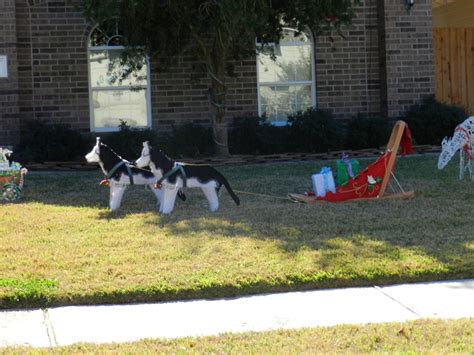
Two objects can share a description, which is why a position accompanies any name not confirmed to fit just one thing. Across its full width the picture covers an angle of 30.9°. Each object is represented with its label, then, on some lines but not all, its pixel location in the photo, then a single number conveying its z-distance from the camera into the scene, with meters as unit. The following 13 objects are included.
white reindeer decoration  11.12
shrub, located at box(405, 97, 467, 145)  15.98
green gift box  10.25
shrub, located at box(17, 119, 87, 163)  14.91
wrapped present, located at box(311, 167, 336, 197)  10.12
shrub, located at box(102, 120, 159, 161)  14.96
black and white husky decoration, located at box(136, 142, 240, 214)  9.33
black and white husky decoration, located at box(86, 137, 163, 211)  9.73
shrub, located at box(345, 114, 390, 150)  15.82
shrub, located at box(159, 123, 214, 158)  15.39
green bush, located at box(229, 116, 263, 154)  15.74
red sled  10.05
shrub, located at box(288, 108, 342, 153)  15.48
